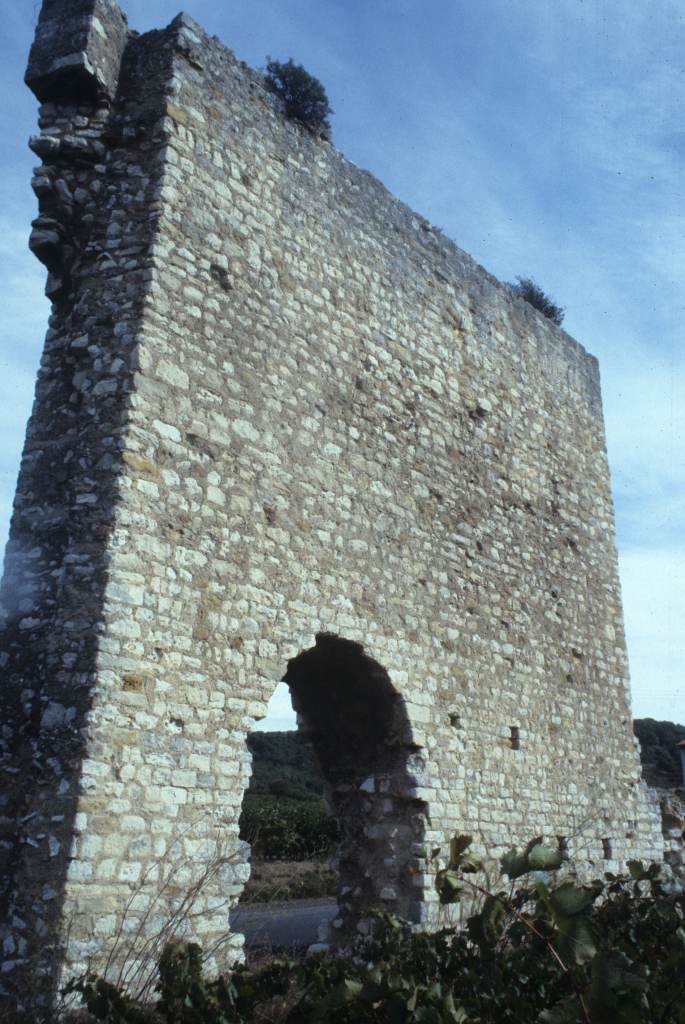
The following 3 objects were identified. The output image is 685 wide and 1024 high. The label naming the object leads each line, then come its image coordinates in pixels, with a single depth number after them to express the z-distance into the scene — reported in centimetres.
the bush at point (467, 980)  229
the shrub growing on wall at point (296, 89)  766
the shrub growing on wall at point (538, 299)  1140
